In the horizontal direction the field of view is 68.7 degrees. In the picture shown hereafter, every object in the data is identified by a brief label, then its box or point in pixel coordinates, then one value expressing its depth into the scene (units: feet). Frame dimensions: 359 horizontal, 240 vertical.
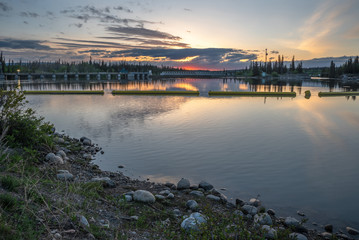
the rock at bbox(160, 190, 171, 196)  26.24
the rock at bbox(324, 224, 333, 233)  21.95
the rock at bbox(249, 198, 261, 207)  25.48
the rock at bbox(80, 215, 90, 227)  16.79
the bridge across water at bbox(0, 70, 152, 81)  413.30
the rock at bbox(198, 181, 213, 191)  28.64
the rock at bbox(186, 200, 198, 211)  23.63
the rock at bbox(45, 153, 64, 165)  31.02
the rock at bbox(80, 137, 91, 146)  45.34
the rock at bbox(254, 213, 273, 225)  21.78
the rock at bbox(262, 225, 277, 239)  19.49
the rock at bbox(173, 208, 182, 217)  22.03
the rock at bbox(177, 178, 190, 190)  28.63
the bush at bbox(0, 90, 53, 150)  31.99
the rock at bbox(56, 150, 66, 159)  34.08
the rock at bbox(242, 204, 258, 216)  23.67
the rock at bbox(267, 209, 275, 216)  24.29
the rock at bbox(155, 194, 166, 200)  24.79
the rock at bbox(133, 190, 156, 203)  23.59
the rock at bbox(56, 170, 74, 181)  26.18
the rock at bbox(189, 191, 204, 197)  26.63
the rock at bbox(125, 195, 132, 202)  23.63
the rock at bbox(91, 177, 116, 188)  26.99
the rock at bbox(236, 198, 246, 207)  25.76
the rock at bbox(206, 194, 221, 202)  25.90
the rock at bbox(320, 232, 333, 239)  20.90
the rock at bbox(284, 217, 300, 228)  22.06
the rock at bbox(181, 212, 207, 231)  18.71
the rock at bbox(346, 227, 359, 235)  21.68
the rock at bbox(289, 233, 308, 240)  19.94
